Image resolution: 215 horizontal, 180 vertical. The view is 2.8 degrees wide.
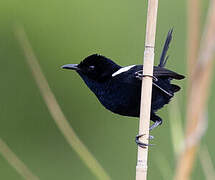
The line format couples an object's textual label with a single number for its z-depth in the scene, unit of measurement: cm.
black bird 269
